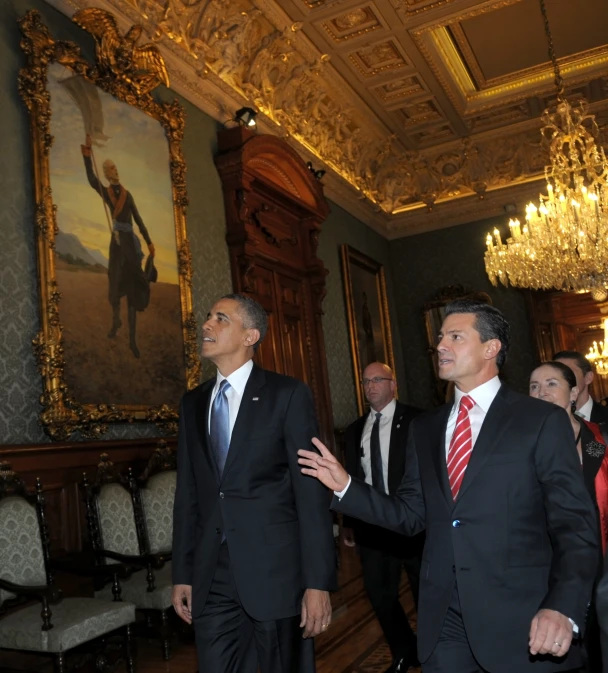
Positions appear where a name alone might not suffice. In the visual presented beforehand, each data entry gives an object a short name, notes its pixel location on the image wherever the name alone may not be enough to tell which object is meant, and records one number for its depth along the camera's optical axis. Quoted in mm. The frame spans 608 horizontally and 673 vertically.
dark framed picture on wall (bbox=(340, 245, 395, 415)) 9825
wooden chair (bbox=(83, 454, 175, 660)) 4242
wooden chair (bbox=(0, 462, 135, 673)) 3383
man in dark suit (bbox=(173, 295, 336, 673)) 2443
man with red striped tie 2008
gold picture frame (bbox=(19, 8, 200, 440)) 4559
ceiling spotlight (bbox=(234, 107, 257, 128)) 7035
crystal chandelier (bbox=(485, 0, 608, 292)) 6680
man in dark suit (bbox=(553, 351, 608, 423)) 4184
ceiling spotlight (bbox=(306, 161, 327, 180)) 8670
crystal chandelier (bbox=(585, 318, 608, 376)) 10992
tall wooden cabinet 6973
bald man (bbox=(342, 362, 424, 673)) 4021
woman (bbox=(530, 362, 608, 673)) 3049
